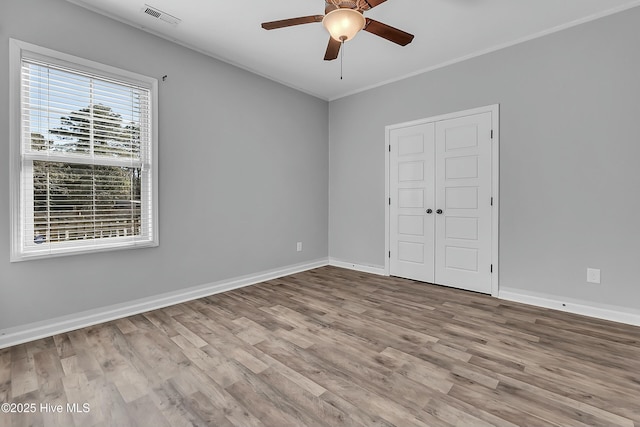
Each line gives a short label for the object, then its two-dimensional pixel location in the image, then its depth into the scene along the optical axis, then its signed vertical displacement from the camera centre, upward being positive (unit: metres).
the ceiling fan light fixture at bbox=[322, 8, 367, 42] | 1.89 +1.24
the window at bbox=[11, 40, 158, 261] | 2.32 +0.48
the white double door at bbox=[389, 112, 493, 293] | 3.48 +0.10
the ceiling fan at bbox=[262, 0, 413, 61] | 1.90 +1.34
